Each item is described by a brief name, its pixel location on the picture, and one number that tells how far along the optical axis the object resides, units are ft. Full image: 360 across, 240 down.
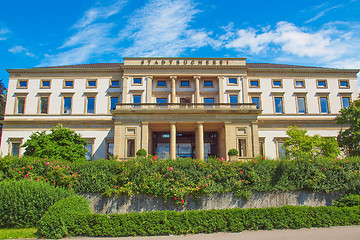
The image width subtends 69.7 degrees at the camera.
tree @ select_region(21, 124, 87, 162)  81.20
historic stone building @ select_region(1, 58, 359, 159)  125.29
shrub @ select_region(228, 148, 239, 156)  96.63
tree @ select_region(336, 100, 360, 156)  95.66
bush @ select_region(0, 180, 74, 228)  43.86
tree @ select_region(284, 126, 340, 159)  93.50
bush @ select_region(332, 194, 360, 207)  50.20
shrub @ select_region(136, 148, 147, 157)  95.63
